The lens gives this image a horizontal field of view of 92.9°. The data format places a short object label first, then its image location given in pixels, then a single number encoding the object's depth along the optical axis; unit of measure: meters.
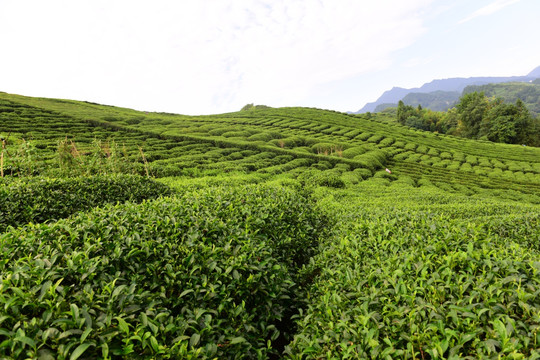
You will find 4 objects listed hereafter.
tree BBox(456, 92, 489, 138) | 60.09
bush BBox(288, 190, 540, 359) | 2.28
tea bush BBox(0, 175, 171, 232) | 5.87
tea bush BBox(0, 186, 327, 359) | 2.12
